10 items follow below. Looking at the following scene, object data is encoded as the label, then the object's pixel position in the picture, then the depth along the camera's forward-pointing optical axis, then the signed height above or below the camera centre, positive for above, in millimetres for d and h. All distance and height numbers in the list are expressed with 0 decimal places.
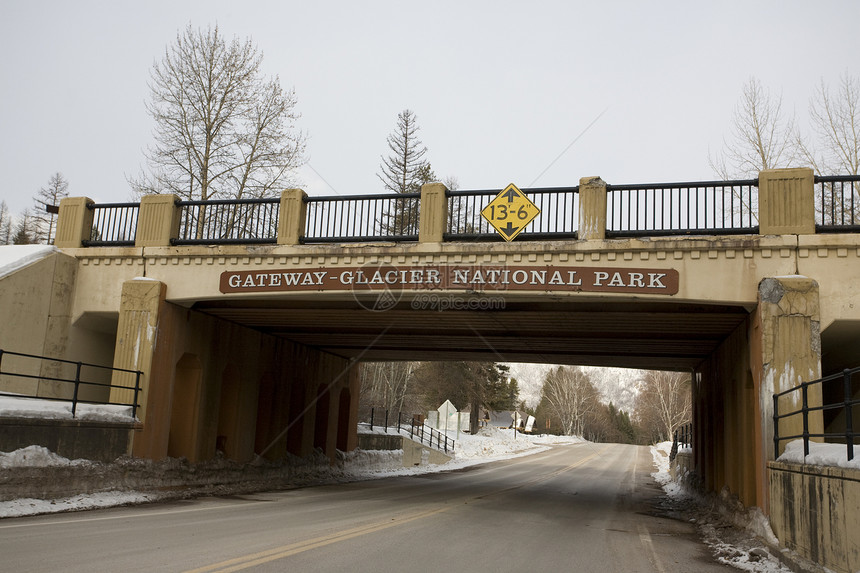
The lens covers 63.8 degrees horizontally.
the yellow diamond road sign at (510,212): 14602 +3917
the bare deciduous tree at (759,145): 33438 +12856
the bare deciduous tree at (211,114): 29891 +11705
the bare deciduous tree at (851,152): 31422 +11984
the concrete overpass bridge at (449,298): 12656 +2061
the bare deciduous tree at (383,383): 50781 +614
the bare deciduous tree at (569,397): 86875 +622
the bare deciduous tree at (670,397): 66750 +1035
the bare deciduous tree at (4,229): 79750 +18745
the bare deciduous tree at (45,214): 63812 +15585
